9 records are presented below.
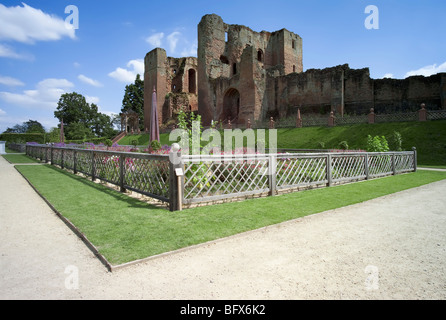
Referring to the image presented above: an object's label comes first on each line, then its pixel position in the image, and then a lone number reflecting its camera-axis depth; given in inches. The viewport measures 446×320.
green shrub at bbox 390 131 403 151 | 639.1
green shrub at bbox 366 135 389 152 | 518.0
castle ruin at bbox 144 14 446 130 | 1005.2
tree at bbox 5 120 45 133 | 3873.0
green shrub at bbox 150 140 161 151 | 475.7
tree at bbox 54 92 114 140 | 2659.9
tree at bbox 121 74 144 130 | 2181.3
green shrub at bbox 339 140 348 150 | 603.7
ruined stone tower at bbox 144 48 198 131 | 1605.6
